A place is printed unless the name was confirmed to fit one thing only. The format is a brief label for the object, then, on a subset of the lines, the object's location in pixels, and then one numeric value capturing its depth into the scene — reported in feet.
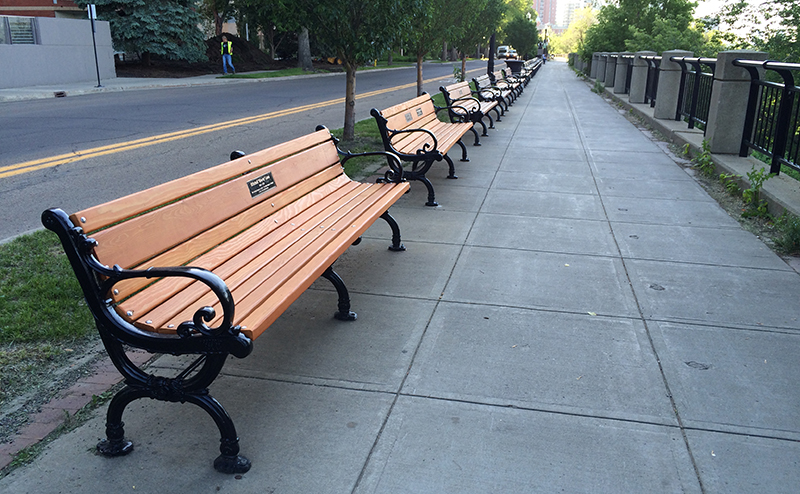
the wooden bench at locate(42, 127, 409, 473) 8.83
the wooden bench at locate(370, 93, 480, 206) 23.34
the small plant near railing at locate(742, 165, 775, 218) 21.72
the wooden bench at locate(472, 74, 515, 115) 50.54
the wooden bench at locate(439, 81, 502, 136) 37.70
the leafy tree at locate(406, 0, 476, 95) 50.90
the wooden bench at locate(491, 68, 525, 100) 63.41
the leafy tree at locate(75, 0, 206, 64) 101.50
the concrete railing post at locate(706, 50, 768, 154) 29.19
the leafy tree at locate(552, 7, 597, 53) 338.87
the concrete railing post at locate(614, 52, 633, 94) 69.46
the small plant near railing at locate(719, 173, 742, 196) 24.82
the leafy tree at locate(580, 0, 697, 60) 90.79
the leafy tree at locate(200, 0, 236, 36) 125.49
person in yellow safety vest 106.86
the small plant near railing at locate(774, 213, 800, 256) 18.19
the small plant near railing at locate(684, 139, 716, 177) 28.55
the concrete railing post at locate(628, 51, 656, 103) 56.80
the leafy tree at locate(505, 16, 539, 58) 246.88
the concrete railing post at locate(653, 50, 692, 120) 43.60
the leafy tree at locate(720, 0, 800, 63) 51.31
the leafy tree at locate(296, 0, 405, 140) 32.09
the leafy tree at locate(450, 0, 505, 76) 73.87
